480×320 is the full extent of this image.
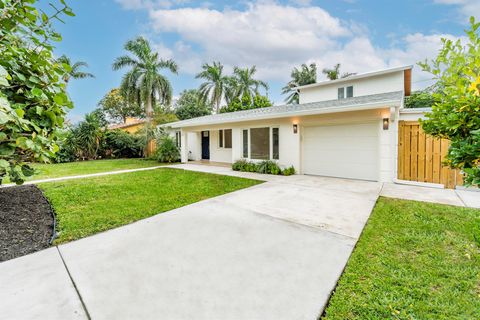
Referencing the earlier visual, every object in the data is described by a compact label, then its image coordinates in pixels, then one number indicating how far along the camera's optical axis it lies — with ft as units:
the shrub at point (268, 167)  32.42
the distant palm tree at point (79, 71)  69.62
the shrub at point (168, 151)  50.14
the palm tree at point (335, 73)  86.03
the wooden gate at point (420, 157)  22.44
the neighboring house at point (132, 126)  79.71
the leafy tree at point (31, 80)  7.26
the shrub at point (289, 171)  31.36
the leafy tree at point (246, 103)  85.30
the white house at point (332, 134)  24.75
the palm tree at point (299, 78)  90.58
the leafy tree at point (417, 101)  64.84
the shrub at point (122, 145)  59.67
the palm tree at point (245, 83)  86.87
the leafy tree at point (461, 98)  5.40
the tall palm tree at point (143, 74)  64.69
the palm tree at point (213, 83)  81.15
